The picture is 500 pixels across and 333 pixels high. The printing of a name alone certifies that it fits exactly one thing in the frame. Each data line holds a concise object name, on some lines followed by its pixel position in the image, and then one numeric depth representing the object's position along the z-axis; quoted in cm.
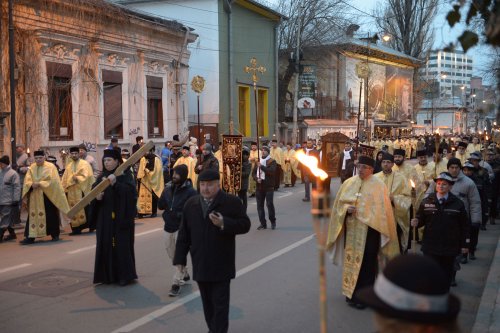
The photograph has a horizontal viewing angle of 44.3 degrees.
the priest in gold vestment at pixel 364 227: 712
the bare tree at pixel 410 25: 5219
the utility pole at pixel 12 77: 1506
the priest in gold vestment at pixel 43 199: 1187
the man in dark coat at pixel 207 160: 1331
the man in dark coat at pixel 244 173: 1422
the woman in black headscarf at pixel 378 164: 1392
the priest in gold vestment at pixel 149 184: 1577
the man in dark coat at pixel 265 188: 1316
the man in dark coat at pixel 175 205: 776
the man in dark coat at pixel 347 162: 1660
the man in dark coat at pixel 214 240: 566
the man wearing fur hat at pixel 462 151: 1539
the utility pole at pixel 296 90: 3129
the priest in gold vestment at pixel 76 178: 1334
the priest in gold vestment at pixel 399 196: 779
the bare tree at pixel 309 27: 4038
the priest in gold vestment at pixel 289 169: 2395
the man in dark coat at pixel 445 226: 739
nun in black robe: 820
